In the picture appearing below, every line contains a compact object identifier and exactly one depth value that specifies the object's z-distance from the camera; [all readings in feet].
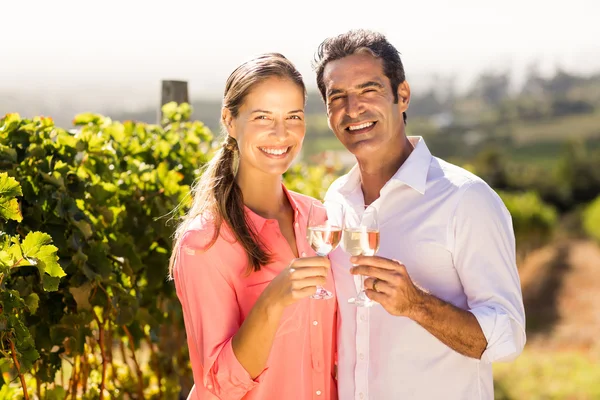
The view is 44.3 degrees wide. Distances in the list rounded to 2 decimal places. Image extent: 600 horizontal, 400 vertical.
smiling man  6.99
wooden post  14.98
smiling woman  6.89
